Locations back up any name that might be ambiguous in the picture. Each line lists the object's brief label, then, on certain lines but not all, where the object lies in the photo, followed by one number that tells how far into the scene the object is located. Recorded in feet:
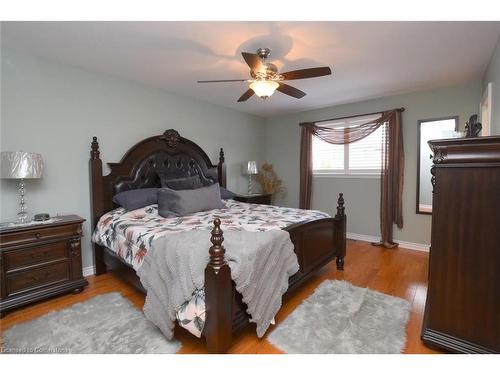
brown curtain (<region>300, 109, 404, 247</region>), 12.21
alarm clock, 7.48
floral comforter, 4.87
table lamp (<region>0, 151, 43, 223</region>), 6.91
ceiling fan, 6.65
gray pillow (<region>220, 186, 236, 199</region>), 12.68
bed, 4.67
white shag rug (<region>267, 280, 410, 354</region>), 5.33
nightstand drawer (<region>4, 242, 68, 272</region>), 6.72
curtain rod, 12.08
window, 13.23
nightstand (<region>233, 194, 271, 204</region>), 13.89
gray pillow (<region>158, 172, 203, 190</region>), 10.63
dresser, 4.49
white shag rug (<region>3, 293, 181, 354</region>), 5.30
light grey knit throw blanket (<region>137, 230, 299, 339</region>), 4.96
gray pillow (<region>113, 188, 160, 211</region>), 9.25
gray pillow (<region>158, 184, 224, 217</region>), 8.91
